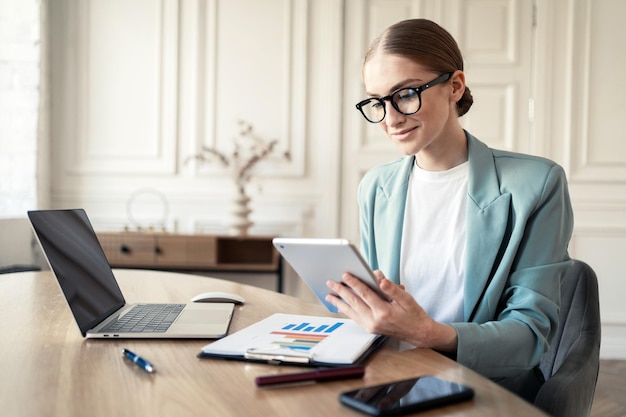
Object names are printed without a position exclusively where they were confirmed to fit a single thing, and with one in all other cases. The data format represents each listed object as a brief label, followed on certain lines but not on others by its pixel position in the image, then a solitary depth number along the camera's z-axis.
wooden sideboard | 3.45
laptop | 1.11
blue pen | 0.93
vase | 3.58
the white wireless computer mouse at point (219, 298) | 1.48
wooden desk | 0.77
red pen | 0.84
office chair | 1.05
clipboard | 0.95
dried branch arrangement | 3.74
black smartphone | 0.74
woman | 1.10
